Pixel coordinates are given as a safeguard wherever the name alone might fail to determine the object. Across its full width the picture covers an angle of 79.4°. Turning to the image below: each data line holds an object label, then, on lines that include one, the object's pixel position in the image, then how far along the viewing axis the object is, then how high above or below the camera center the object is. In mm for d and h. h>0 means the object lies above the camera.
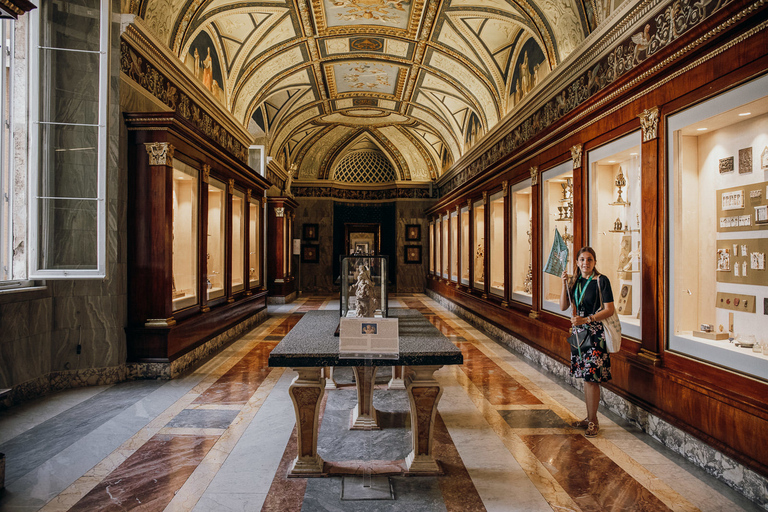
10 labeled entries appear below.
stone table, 3328 -964
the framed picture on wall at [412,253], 20891 +196
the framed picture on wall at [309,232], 20969 +1165
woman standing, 4293 -657
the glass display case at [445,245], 16219 +450
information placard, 3365 -595
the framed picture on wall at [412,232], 20891 +1148
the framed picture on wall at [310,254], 20922 +165
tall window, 5039 +1329
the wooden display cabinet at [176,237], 6258 +326
